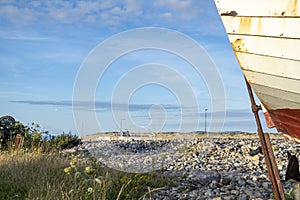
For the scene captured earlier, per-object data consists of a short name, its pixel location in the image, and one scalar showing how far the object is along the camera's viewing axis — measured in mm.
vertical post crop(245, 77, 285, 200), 3479
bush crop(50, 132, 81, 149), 10555
